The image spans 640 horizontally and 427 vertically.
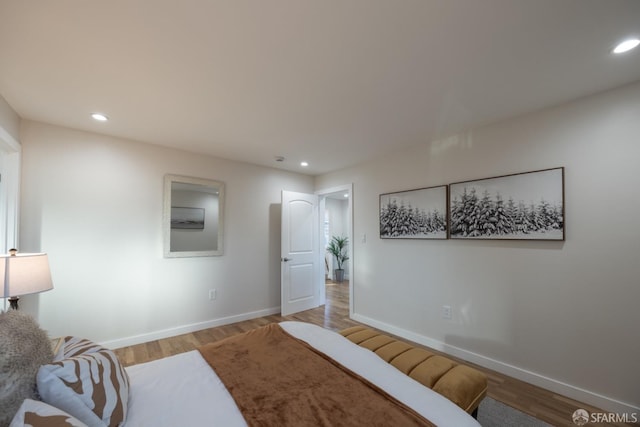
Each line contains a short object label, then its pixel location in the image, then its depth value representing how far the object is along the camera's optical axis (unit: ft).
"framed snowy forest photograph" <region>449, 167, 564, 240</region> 7.44
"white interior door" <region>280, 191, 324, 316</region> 14.06
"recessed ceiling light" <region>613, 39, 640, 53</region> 5.02
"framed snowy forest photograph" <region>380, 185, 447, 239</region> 10.02
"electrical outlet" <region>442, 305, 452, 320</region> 9.57
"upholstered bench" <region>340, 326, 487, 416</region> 4.94
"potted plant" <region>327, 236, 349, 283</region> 23.45
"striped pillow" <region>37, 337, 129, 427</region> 3.08
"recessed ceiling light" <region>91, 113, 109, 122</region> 8.12
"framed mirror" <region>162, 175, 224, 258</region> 11.11
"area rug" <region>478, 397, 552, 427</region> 5.99
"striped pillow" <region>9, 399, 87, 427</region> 2.45
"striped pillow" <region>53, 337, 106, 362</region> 3.91
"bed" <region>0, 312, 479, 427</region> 3.16
